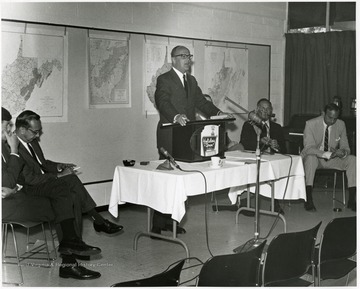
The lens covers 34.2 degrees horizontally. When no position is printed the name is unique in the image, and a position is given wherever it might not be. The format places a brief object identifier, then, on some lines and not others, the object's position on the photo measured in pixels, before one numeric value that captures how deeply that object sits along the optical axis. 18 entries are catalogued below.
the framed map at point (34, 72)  5.52
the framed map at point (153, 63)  6.85
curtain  8.51
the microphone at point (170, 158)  4.59
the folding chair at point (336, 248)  3.24
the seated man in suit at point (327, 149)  6.76
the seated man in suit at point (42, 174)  4.81
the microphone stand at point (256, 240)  4.71
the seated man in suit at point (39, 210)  4.32
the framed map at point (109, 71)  6.31
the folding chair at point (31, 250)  4.40
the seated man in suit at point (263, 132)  6.54
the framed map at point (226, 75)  7.71
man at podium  5.41
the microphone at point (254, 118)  4.58
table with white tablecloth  4.37
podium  4.77
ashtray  4.83
